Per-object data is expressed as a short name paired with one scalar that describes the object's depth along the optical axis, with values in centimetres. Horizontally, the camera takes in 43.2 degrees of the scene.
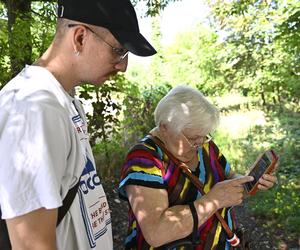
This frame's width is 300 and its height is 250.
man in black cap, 93
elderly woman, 172
